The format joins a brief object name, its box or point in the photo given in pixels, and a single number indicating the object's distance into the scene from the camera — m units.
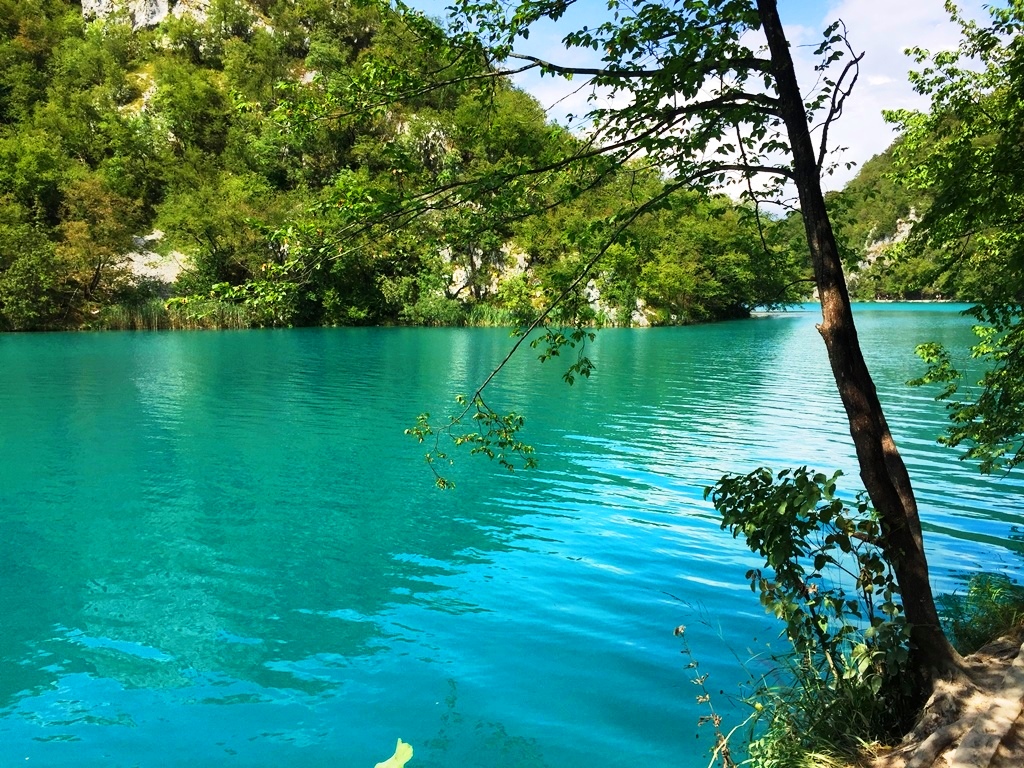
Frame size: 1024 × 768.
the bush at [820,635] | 4.06
